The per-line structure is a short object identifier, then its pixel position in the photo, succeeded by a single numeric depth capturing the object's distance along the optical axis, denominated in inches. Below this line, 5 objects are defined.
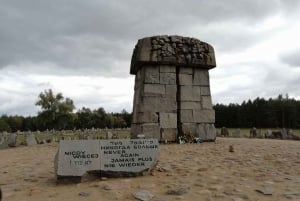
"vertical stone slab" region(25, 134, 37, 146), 405.5
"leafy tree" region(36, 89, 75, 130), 1454.8
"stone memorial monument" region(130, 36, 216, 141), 289.9
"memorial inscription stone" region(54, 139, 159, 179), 154.2
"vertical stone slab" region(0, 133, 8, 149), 401.9
